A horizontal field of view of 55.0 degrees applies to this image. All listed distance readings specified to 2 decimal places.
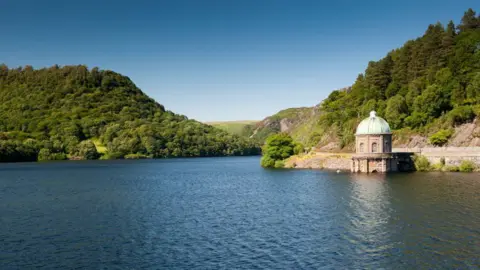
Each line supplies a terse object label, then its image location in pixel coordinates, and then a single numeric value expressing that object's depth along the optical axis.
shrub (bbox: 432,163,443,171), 108.94
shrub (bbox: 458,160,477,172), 104.38
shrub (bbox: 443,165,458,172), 106.25
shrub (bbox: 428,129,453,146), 121.38
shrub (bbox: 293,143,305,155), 143.12
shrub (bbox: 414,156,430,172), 111.06
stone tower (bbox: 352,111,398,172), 109.75
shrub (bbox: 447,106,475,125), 121.81
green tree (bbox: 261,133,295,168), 138.38
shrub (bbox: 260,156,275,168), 141.39
